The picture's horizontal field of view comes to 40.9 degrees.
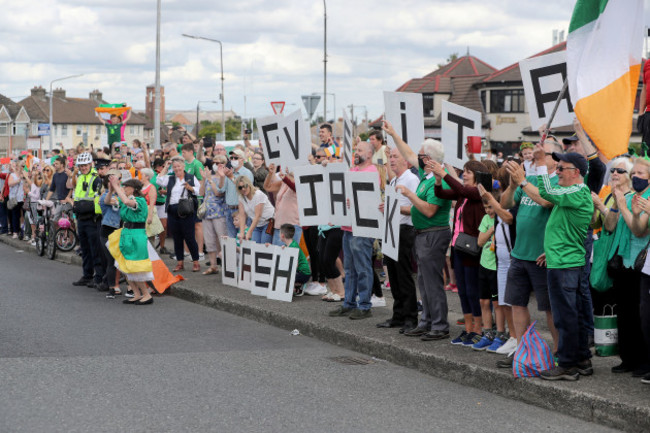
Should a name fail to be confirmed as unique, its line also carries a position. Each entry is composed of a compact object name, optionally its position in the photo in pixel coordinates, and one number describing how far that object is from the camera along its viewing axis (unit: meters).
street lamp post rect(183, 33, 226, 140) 48.83
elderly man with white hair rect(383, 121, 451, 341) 8.84
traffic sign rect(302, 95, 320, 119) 22.44
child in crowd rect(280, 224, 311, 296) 12.06
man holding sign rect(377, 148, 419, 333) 9.59
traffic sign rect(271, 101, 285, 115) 17.72
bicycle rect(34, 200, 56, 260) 18.64
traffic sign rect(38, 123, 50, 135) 48.40
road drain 8.55
